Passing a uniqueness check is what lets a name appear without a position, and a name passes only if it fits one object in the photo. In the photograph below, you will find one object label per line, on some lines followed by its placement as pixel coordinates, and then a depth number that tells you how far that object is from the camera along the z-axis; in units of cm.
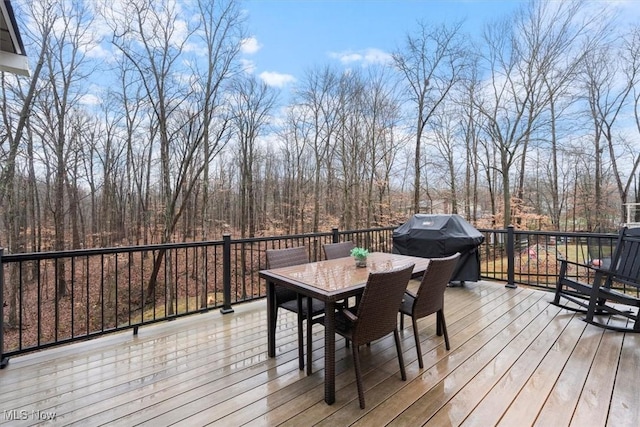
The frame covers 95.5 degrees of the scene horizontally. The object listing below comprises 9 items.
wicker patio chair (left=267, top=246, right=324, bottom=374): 226
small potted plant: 284
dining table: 194
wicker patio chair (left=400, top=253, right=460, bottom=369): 235
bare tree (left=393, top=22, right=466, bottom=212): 955
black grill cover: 443
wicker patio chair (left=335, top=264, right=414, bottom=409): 189
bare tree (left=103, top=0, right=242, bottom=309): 753
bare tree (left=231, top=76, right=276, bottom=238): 1066
